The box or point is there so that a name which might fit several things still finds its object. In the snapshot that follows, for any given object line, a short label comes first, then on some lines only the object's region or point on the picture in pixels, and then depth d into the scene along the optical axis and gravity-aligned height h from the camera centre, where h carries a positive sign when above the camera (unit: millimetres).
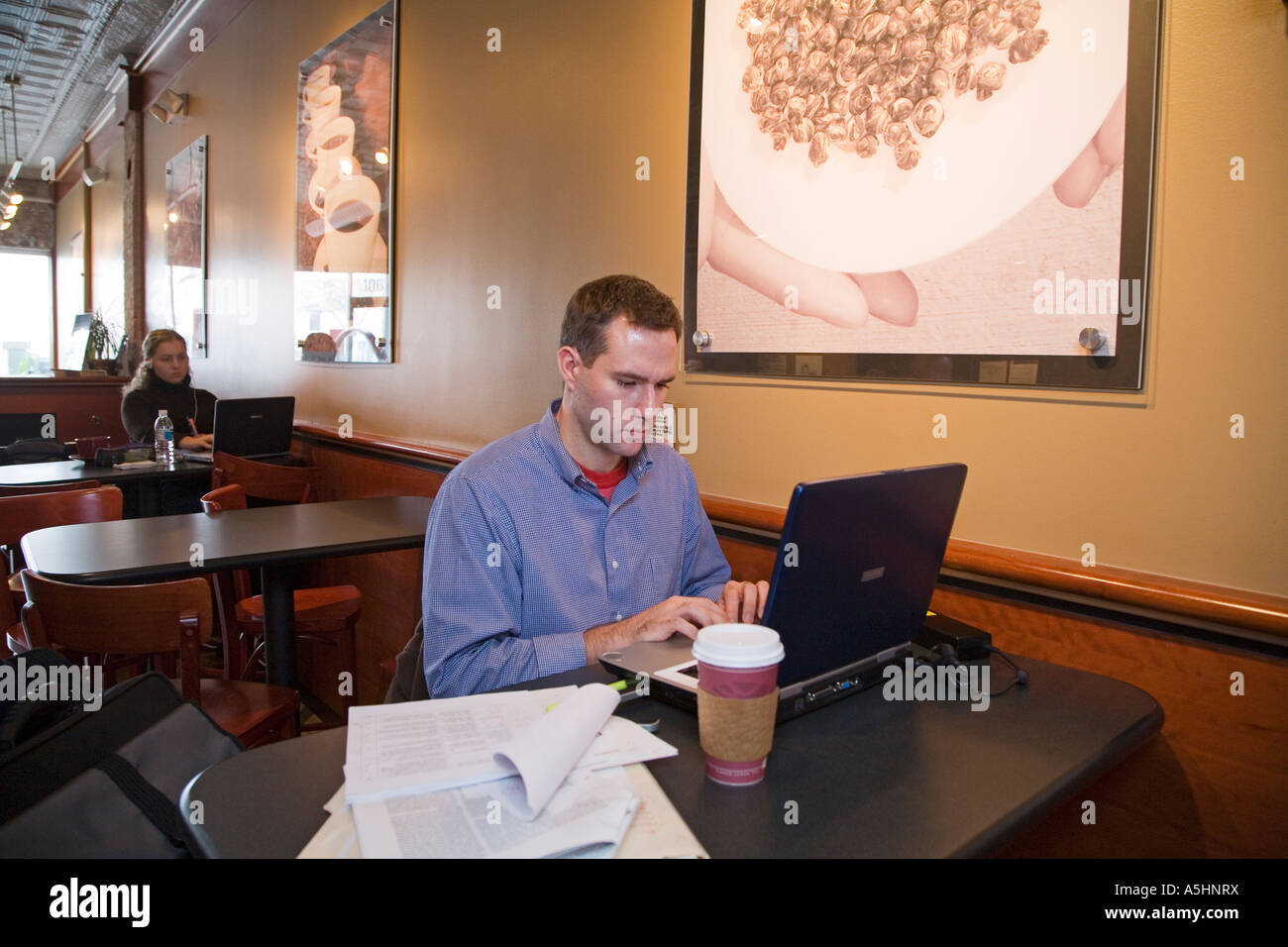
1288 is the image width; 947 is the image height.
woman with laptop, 5195 -3
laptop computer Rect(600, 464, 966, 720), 1168 -261
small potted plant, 8519 +450
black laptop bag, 1001 -477
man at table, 1518 -259
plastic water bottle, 4387 -236
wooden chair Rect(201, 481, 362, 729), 3016 -772
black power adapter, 1531 -406
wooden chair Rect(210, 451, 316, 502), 4035 -385
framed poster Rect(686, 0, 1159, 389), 1604 +456
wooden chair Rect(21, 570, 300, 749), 2008 -513
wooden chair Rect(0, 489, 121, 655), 2965 -406
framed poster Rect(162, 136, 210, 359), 6477 +1160
